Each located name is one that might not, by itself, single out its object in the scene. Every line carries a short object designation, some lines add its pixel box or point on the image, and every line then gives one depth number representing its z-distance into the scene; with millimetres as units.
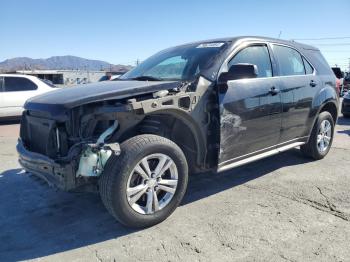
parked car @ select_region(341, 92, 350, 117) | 11430
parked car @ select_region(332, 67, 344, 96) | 7887
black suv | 3203
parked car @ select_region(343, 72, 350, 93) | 21656
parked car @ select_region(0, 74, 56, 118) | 10625
